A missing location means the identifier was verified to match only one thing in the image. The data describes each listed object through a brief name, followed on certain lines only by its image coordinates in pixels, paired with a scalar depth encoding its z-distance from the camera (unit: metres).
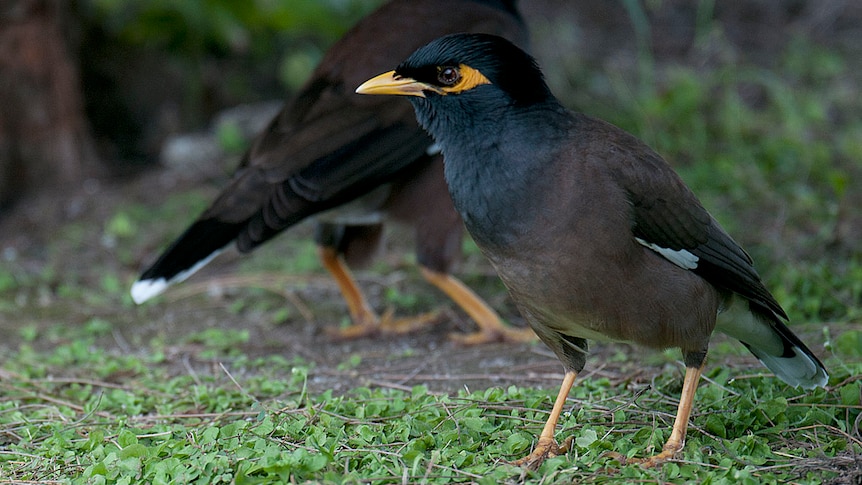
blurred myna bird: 9.36
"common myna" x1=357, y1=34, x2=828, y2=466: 6.02
